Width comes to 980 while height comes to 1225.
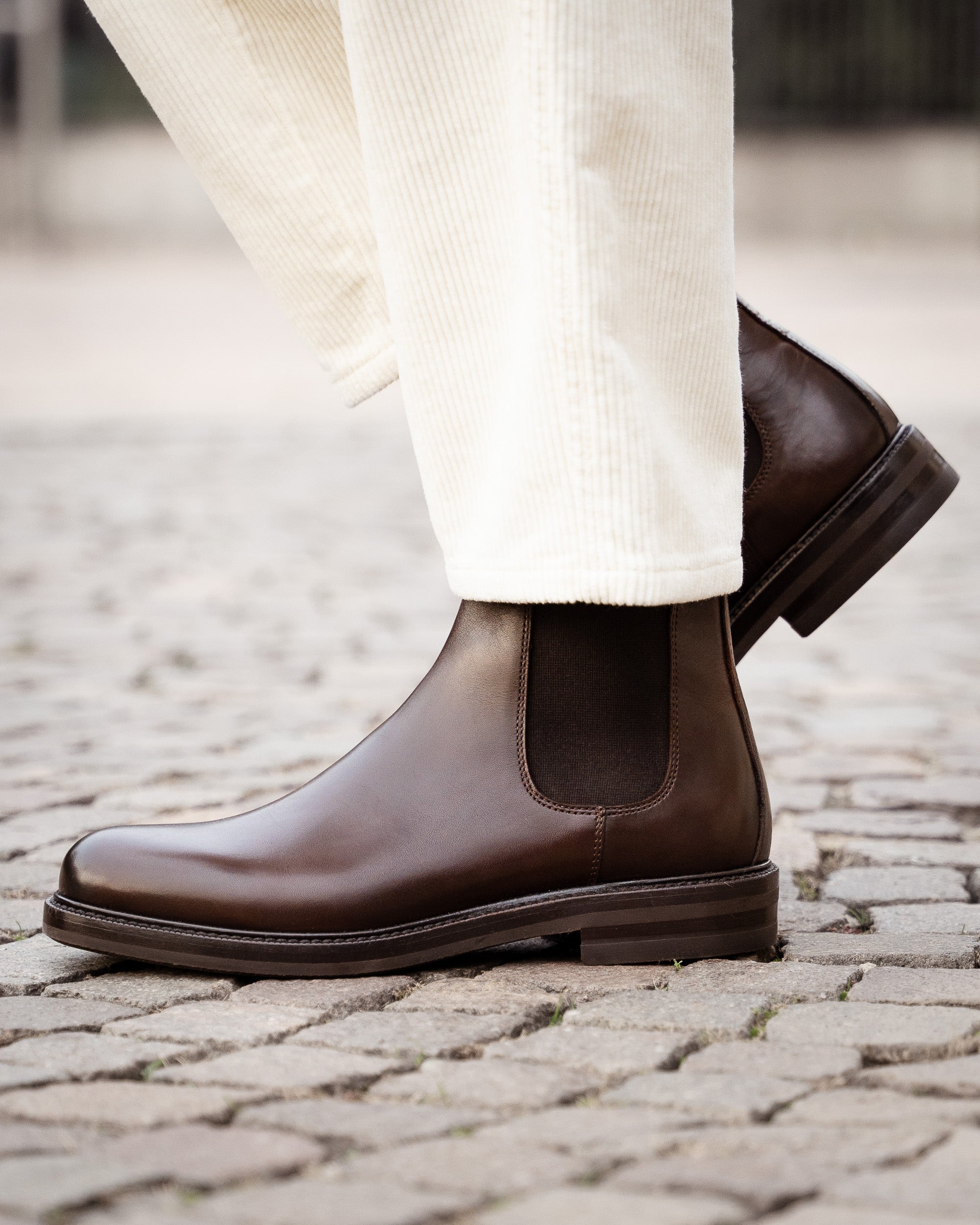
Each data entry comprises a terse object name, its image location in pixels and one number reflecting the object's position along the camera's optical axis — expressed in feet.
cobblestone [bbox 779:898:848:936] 5.31
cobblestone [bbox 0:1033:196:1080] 4.67
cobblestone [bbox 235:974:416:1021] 4.91
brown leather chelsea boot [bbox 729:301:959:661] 5.37
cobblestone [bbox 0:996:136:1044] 4.82
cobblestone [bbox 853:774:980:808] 6.20
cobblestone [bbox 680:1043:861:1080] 4.65
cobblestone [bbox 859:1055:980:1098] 4.59
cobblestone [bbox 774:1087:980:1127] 4.50
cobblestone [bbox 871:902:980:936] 5.27
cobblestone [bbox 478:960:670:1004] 4.97
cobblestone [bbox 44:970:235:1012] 4.95
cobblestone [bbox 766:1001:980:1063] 4.72
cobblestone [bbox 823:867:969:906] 5.48
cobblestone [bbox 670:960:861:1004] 4.96
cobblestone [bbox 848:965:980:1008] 4.91
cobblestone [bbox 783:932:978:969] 5.10
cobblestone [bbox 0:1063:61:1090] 4.61
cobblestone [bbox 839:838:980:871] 5.72
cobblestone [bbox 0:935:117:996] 5.03
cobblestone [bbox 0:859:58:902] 5.52
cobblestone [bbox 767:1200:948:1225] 4.26
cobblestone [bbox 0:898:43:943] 5.29
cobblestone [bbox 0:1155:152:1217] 4.30
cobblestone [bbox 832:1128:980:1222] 4.29
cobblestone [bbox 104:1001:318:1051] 4.78
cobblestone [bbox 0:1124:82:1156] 4.42
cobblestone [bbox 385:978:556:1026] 4.88
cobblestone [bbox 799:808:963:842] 5.95
